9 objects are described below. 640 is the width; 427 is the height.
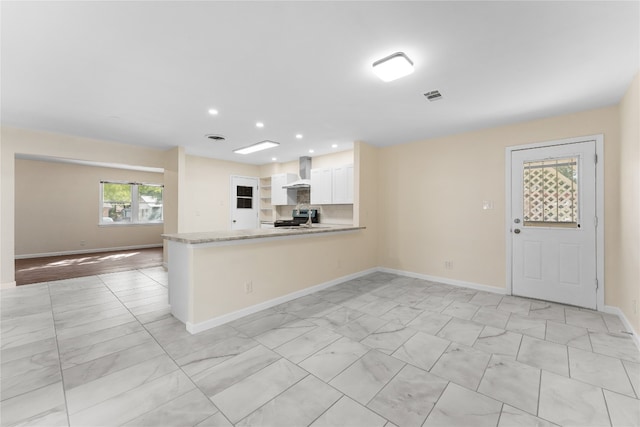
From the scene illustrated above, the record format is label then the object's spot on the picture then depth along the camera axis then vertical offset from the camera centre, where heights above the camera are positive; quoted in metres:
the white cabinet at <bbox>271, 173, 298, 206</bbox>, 6.59 +0.57
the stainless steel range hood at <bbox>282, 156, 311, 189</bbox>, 6.18 +0.97
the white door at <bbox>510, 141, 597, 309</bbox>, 3.35 -0.15
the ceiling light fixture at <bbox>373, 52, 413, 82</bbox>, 2.19 +1.28
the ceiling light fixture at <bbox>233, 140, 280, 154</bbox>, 5.06 +1.36
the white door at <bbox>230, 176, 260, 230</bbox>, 7.00 +0.29
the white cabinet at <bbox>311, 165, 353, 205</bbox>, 5.30 +0.59
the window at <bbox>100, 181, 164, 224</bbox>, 8.05 +0.36
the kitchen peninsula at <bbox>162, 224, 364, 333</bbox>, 2.77 -0.72
